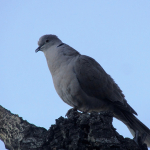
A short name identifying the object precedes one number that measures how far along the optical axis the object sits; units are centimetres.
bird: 1068
